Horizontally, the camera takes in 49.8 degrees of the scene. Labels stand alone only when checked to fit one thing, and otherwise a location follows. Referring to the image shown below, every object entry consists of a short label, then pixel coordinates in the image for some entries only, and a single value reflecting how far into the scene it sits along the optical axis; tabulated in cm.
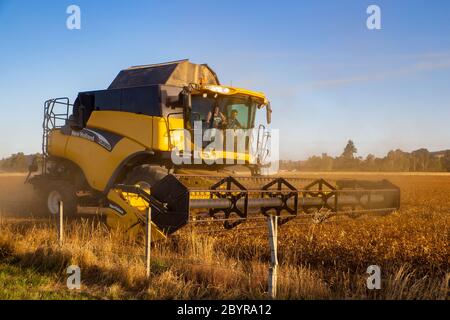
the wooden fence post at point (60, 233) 695
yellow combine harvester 838
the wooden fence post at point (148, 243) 556
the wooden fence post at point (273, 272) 462
